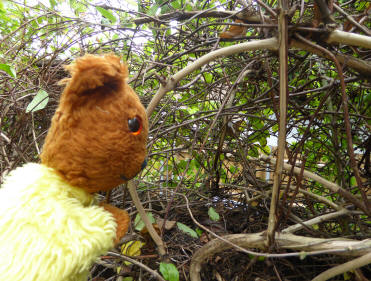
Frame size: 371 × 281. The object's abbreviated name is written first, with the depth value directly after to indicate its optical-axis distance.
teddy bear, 0.34
